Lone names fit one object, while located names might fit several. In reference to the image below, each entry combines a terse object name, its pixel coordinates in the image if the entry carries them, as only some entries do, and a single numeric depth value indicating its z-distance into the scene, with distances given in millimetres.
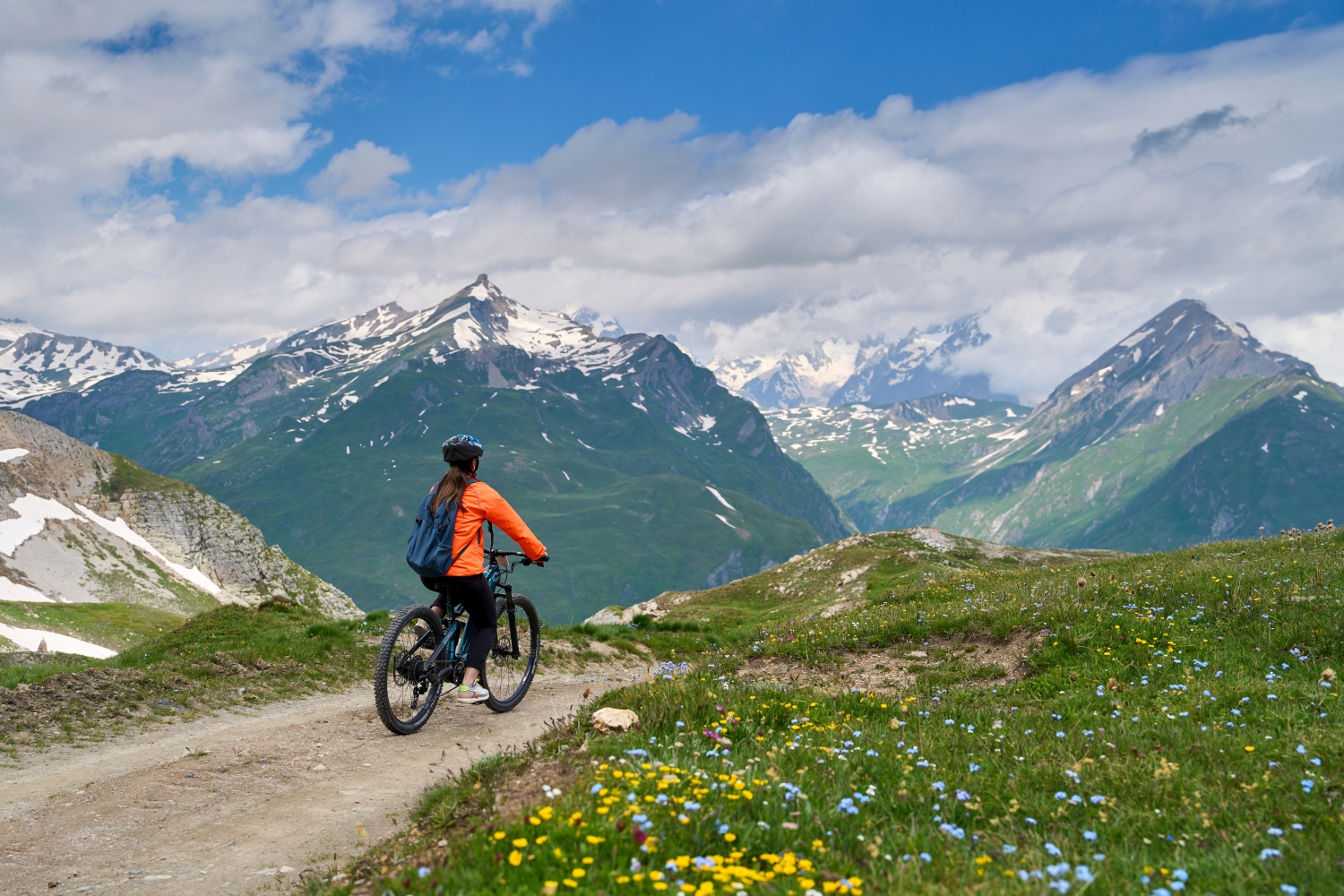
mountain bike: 11453
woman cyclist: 11414
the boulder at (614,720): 8328
